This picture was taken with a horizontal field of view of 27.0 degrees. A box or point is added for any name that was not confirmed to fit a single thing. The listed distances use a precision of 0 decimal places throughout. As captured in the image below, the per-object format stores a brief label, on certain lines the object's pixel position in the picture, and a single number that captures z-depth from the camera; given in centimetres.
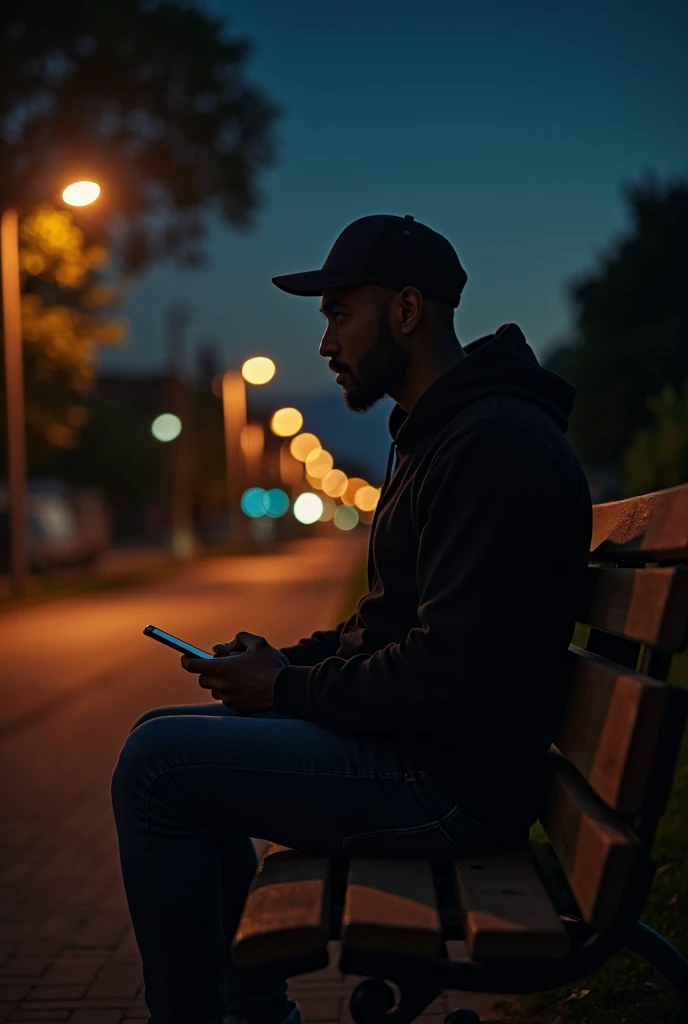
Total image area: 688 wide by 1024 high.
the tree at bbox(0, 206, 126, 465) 2530
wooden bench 238
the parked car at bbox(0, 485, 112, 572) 3472
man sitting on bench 274
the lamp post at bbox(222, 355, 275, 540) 5709
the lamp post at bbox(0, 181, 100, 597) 2373
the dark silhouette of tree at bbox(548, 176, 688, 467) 4469
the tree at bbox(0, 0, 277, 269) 2853
